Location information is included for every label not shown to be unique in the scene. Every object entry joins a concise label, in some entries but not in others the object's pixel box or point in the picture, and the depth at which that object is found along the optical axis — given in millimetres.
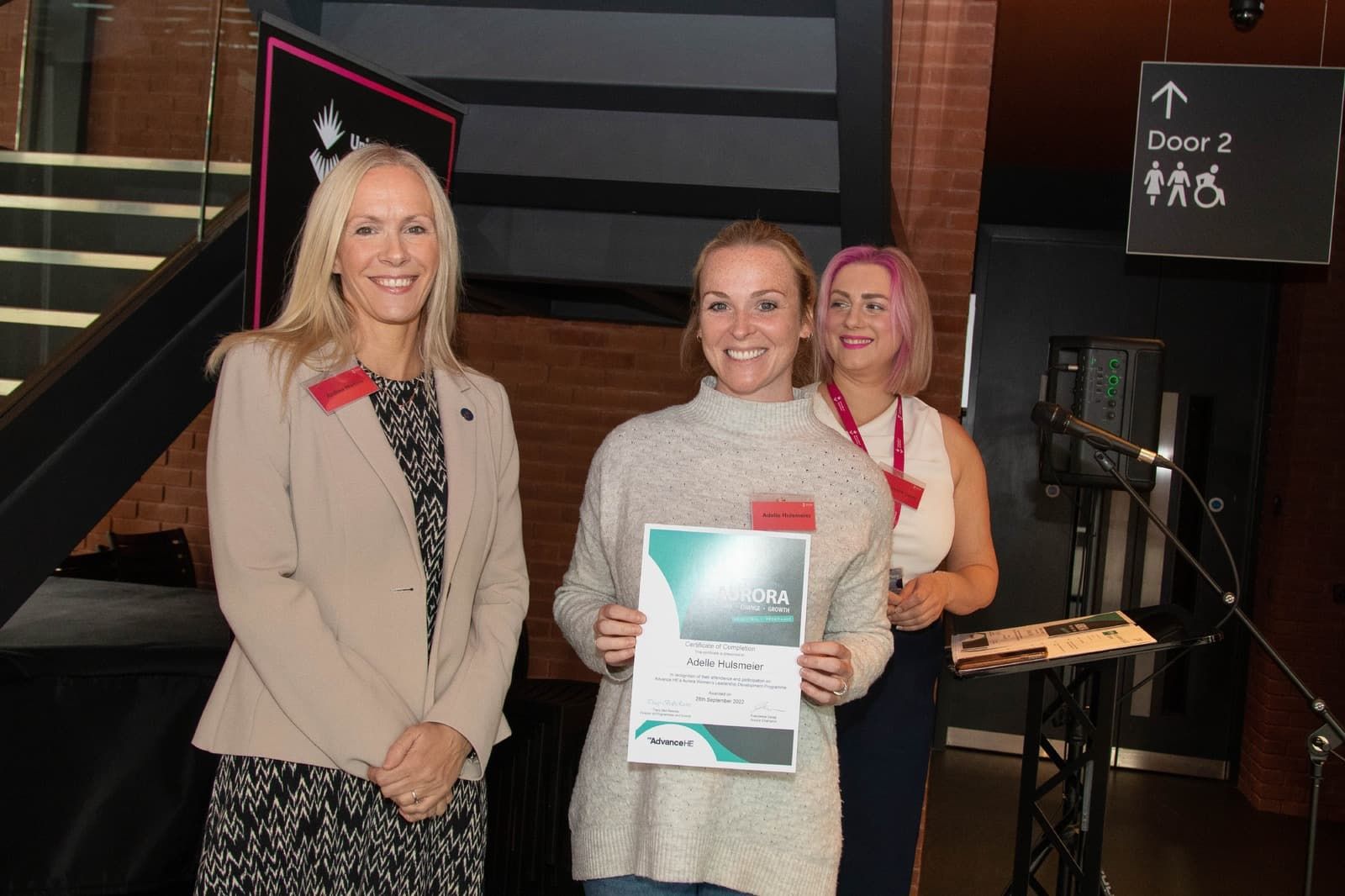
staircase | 2498
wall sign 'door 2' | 3980
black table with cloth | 3400
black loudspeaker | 3418
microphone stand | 2719
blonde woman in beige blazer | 1787
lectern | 2889
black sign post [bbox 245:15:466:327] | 2334
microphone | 2832
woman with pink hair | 2479
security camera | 4121
